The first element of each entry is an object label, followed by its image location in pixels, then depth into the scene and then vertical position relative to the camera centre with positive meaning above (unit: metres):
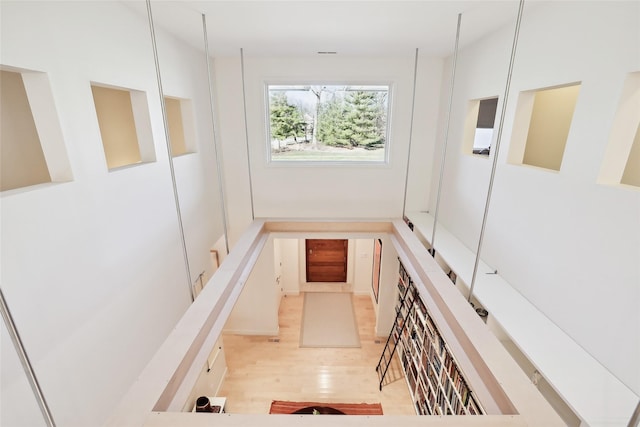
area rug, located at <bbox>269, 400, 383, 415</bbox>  4.76 -4.30
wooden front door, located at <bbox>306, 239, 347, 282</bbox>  8.34 -3.59
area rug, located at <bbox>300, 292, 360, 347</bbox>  6.25 -4.23
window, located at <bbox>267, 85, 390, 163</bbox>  5.01 +0.05
